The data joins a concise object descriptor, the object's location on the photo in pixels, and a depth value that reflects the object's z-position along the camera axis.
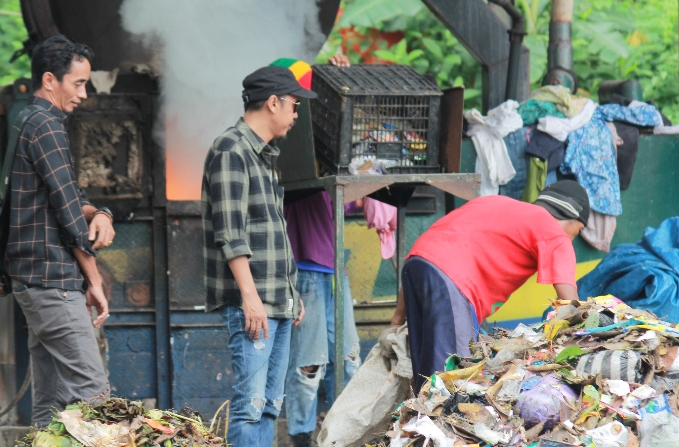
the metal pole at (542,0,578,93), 14.01
